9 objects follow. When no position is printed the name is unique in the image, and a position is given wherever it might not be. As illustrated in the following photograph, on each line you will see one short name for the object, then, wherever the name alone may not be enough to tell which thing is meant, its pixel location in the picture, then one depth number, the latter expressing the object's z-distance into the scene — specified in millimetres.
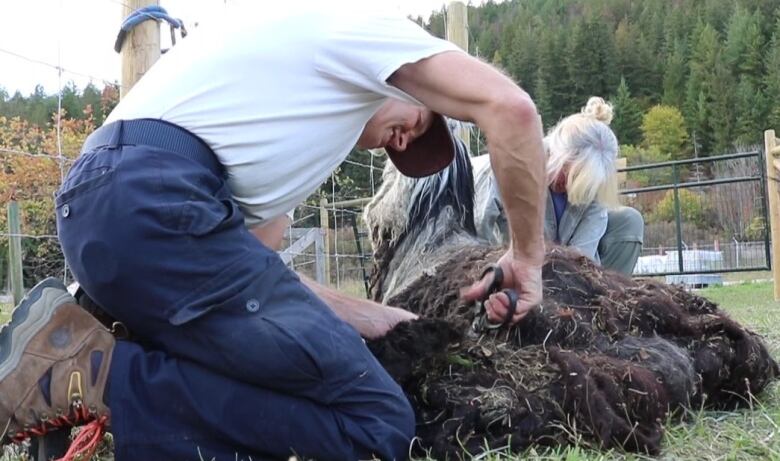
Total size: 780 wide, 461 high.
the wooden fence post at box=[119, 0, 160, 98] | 3980
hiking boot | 2174
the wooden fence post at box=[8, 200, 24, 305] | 5062
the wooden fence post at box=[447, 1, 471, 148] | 7168
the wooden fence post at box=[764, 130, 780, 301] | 11477
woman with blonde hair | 4328
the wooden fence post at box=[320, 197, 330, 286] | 9873
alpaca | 2352
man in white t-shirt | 2152
